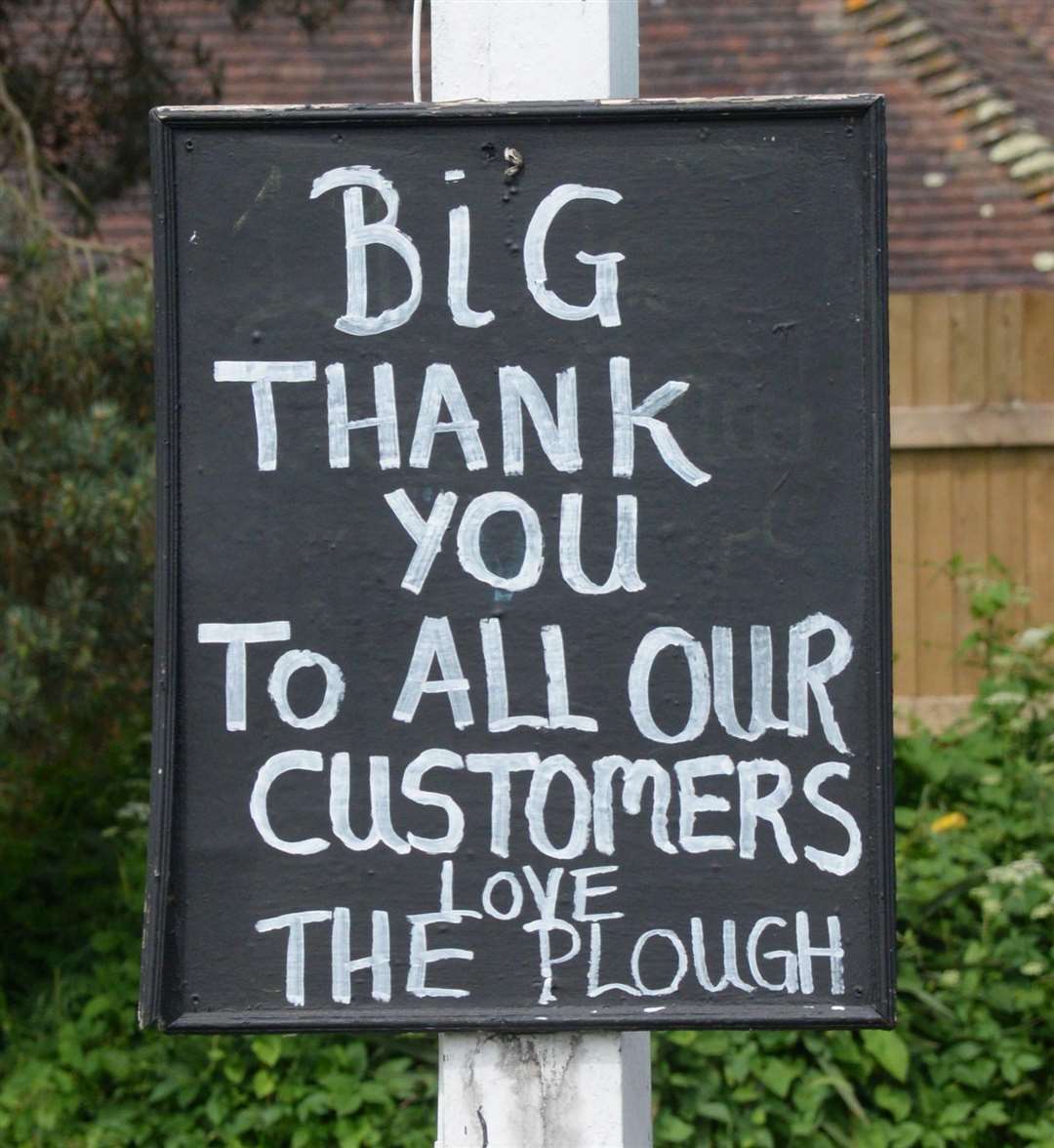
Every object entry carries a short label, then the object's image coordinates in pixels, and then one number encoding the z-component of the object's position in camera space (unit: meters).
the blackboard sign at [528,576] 3.82
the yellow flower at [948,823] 9.65
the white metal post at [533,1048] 3.93
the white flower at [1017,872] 8.36
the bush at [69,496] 8.18
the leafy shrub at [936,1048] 8.17
